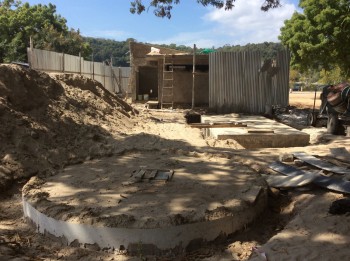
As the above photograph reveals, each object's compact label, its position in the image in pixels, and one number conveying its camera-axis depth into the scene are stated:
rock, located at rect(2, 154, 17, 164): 6.08
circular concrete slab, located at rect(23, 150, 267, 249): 3.62
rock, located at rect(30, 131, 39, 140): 6.86
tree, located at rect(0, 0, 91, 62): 27.42
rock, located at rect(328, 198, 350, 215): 3.85
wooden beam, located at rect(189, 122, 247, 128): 9.79
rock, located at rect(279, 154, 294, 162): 6.30
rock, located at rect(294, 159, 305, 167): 6.00
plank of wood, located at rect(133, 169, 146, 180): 4.92
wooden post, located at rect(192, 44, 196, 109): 13.66
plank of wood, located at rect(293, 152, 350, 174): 5.38
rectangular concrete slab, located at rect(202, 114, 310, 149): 8.39
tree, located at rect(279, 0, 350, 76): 17.30
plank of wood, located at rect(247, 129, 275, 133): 8.60
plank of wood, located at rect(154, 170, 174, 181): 4.87
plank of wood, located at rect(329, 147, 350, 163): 6.29
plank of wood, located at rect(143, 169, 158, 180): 4.91
